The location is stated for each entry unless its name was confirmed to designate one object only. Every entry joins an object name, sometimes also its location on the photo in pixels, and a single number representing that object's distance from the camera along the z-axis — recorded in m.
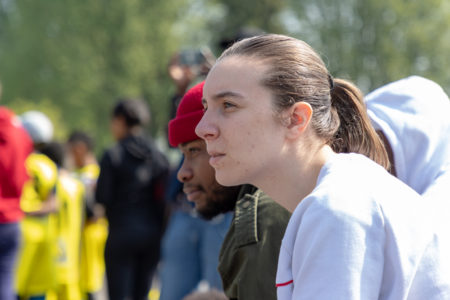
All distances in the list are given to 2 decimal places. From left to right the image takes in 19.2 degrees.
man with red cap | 4.08
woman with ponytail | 2.73
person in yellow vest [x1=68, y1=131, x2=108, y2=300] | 13.22
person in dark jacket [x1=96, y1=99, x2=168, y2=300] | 11.25
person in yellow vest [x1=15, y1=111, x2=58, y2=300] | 10.88
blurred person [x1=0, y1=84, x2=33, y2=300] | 9.23
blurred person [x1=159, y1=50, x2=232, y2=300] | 7.76
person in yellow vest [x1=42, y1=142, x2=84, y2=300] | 11.79
